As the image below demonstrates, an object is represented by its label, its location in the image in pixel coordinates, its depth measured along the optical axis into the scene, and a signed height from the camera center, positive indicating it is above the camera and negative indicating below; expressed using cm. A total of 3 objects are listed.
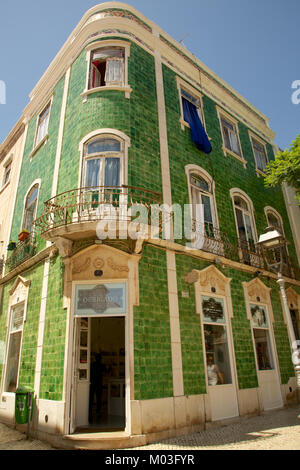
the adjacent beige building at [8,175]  1266 +843
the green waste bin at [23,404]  688 -64
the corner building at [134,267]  702 +260
